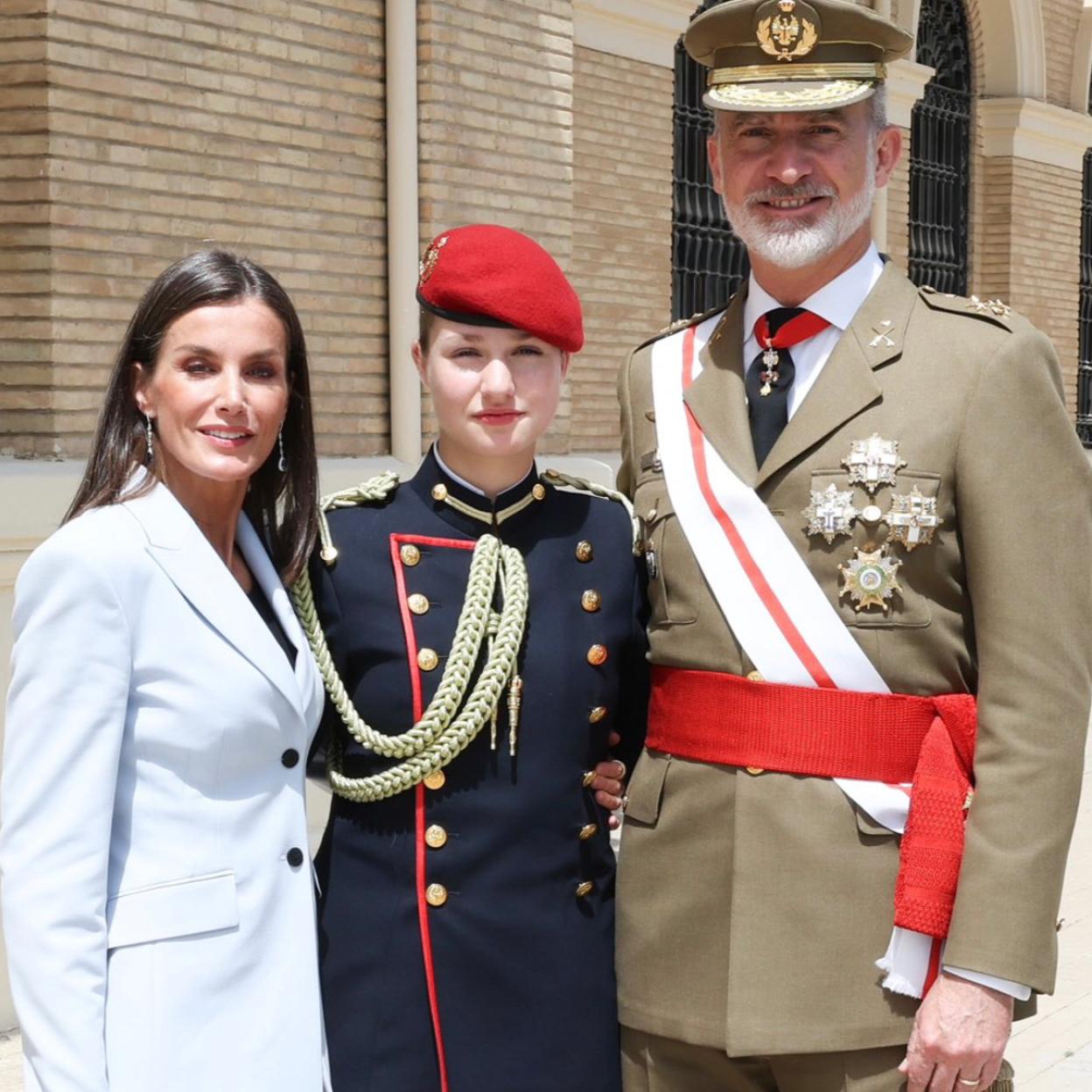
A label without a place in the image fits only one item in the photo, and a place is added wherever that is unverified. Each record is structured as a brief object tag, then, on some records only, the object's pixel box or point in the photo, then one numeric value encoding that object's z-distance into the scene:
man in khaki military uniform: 2.47
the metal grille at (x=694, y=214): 10.08
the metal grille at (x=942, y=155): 12.91
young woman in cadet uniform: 2.58
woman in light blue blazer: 2.22
